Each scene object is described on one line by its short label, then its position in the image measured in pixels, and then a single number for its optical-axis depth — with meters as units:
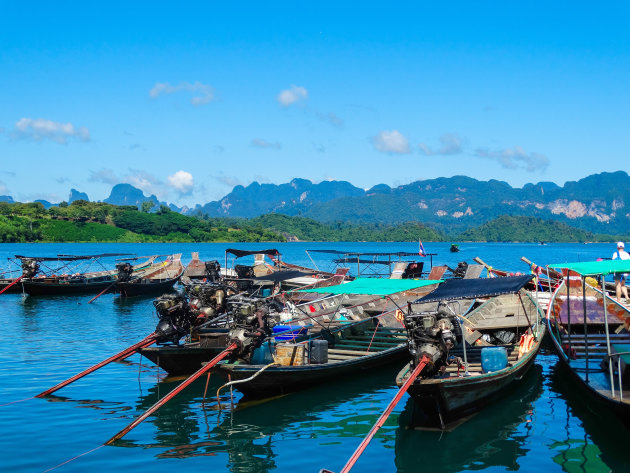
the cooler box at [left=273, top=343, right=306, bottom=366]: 15.36
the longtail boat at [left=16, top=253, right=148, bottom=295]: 39.75
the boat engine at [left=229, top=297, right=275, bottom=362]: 14.44
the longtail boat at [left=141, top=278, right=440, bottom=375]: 16.66
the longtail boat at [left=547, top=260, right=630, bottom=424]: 11.89
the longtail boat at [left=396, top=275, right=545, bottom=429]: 12.12
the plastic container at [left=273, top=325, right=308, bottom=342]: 18.05
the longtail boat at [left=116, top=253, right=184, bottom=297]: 41.22
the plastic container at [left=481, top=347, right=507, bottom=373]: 13.86
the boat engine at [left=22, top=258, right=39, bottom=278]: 39.62
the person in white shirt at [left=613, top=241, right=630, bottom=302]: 22.73
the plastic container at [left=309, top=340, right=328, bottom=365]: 15.42
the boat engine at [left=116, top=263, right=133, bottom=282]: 41.06
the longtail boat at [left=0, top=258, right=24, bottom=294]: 39.92
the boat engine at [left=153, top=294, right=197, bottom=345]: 16.66
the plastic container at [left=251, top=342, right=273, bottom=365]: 14.86
